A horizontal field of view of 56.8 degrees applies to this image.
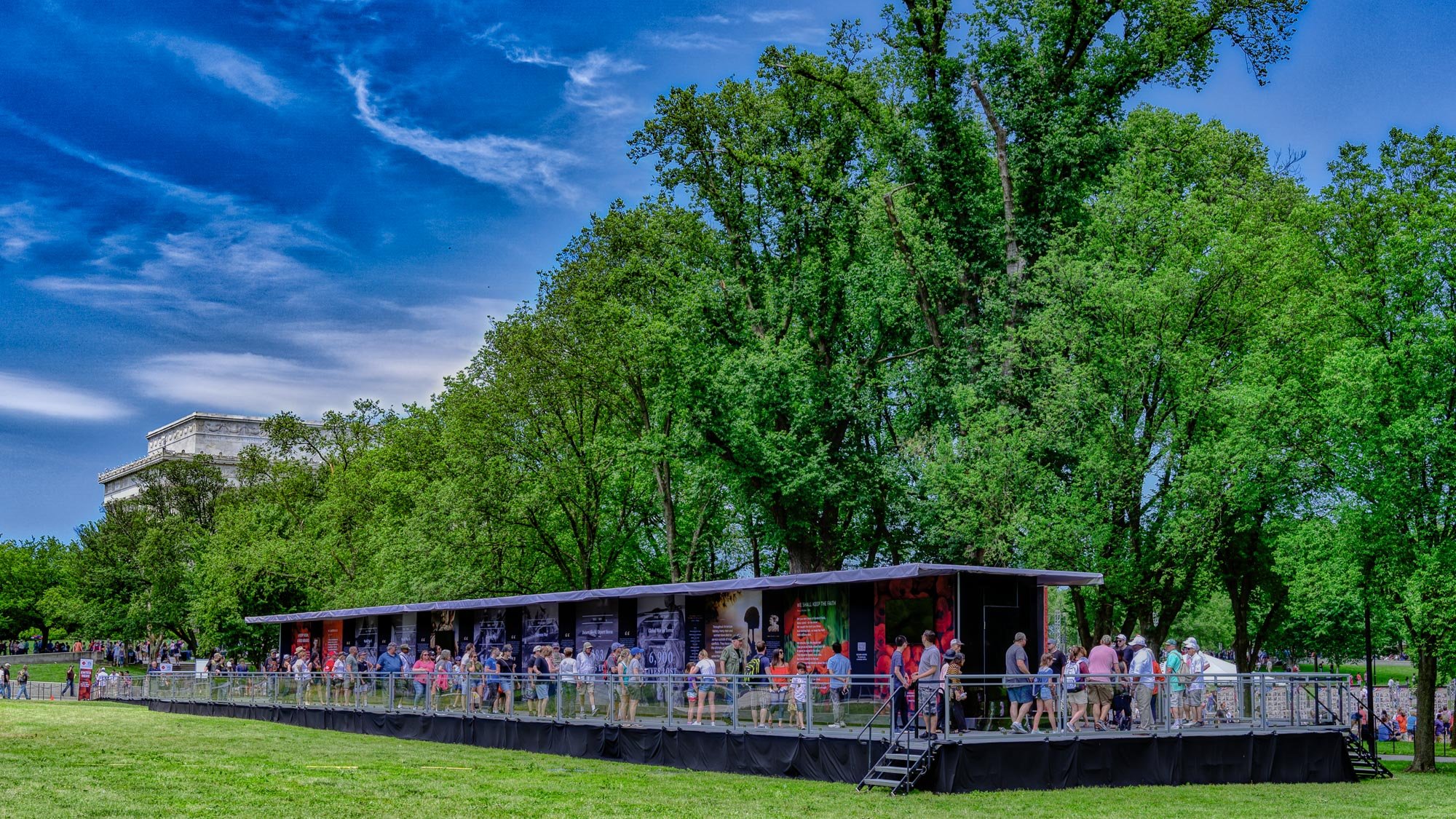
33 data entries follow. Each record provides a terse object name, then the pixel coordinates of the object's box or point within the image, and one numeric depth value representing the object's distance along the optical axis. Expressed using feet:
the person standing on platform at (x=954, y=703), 65.41
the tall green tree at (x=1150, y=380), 107.14
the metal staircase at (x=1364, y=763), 83.82
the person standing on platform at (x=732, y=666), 77.20
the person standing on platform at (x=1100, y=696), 70.28
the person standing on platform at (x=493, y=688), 99.45
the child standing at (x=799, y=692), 72.13
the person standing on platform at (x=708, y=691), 78.74
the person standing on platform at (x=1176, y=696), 72.59
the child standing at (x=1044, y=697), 68.03
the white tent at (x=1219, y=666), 159.43
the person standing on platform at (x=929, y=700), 65.16
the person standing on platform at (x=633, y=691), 84.64
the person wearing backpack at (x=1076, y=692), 68.90
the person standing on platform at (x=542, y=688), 93.09
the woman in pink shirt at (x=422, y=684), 108.68
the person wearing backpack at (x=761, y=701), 75.09
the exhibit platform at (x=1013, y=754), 65.67
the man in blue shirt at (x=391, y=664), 116.78
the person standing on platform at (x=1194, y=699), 73.77
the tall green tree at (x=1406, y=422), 104.37
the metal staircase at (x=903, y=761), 63.31
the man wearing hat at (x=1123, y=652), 78.90
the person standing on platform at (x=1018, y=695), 67.41
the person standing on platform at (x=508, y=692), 97.19
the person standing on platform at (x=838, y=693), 70.28
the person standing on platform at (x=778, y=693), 73.77
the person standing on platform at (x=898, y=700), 66.59
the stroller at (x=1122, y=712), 70.95
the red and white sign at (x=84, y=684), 186.03
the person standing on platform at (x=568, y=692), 90.53
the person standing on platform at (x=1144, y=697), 71.56
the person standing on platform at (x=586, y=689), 88.79
